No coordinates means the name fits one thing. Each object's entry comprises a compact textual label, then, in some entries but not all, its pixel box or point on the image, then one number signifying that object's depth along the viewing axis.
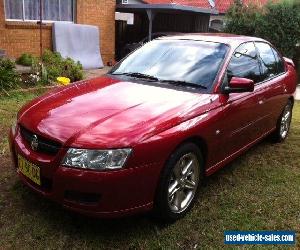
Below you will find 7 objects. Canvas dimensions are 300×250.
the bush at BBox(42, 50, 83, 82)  6.94
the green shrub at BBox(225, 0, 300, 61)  12.04
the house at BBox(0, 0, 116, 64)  8.00
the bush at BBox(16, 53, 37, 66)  7.33
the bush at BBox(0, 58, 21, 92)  5.97
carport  12.24
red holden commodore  2.27
